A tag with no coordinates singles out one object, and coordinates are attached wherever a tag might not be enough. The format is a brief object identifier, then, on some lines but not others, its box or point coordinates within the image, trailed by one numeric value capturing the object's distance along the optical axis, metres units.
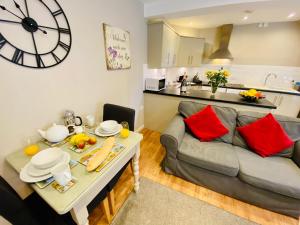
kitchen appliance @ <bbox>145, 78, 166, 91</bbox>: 2.62
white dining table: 0.69
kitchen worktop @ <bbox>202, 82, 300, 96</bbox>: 2.90
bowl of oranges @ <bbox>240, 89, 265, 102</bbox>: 2.05
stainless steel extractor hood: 3.51
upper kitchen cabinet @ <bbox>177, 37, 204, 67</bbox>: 3.56
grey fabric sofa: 1.30
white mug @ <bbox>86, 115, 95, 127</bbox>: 1.43
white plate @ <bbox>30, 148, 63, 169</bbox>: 0.83
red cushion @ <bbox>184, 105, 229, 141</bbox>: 1.79
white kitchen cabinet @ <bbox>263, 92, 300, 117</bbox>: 2.93
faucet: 3.51
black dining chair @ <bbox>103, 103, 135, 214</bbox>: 1.50
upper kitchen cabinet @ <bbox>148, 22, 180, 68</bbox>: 2.47
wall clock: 0.94
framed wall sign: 1.72
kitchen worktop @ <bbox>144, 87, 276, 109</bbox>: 2.01
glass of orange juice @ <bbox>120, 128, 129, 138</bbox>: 1.22
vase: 2.25
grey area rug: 1.29
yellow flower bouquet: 2.15
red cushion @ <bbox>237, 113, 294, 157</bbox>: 1.54
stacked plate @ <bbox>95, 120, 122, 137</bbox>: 1.28
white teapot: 1.10
